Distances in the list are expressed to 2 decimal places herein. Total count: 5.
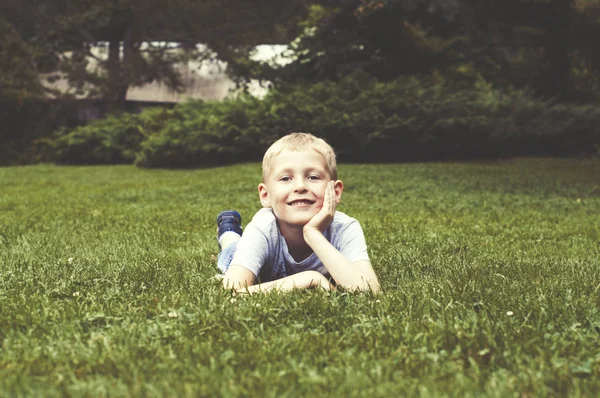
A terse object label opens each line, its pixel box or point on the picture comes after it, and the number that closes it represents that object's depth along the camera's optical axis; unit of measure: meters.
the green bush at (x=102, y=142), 18.41
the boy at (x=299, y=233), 3.47
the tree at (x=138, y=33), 23.27
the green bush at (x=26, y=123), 22.75
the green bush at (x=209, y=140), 15.27
